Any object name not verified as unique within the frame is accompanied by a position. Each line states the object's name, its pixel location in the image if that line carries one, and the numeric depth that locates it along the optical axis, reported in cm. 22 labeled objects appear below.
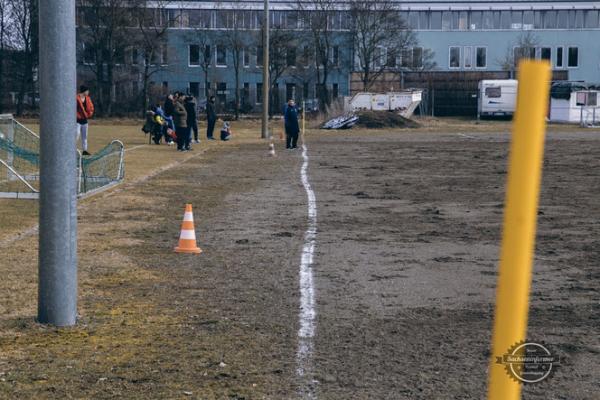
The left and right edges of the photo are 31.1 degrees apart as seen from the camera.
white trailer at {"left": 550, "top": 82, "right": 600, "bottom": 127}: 6141
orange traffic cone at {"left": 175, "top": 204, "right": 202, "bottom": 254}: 1161
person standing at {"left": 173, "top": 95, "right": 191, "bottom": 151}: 3184
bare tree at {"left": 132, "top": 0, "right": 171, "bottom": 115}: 7212
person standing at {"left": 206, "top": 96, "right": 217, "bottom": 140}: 4050
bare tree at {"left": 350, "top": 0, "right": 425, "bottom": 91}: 7856
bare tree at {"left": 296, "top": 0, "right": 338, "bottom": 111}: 7962
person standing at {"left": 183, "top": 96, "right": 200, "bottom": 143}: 3456
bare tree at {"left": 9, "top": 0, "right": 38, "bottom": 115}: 6944
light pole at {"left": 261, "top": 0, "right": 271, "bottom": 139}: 4269
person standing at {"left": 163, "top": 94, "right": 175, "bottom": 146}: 3399
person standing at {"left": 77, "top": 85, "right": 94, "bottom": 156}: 2567
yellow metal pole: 238
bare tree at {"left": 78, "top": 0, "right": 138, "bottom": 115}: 7069
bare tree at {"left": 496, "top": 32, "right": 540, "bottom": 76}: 8504
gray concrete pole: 770
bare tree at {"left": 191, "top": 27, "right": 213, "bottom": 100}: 8162
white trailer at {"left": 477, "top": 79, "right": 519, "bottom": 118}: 7050
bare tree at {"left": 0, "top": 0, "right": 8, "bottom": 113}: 7006
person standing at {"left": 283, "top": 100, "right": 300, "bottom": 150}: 3475
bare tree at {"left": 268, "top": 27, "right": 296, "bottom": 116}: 7581
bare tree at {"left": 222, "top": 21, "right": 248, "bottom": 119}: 7844
